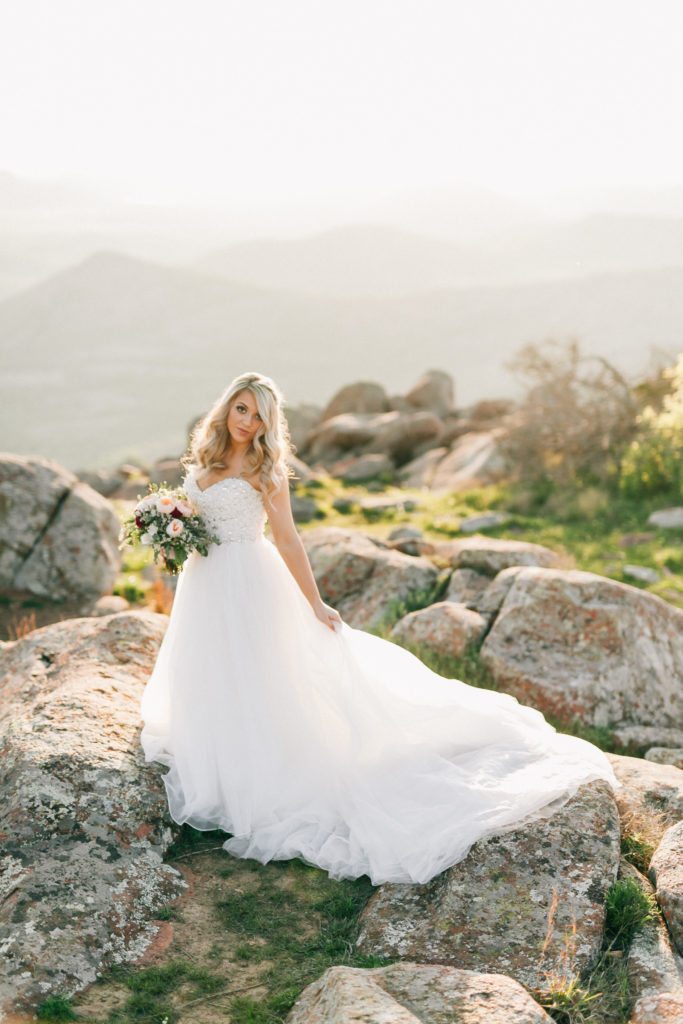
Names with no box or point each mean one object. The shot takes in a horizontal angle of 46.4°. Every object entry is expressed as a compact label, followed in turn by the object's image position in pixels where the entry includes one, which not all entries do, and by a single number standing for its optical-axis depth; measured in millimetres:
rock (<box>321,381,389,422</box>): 36750
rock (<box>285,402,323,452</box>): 34994
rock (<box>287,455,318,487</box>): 24703
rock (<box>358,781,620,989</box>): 4895
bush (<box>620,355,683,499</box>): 19031
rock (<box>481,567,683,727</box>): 8867
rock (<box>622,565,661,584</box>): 14406
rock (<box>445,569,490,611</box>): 10688
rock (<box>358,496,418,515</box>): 21797
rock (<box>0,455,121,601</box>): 14406
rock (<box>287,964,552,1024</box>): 3988
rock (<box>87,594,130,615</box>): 13875
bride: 6004
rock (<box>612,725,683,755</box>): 8531
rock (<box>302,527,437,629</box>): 11219
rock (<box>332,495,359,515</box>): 22297
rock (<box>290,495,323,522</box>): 21453
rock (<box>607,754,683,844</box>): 6039
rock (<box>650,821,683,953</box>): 5016
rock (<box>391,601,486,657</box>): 9500
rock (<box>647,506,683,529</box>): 17469
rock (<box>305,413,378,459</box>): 31297
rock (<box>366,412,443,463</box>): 30406
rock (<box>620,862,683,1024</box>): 4355
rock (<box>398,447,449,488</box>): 26366
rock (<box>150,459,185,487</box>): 27147
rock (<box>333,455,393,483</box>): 26953
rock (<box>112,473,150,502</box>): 27156
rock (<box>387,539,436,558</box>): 14031
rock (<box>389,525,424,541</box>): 17969
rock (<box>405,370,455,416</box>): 37281
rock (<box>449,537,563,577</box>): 11305
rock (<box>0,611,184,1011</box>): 4770
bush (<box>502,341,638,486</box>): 21344
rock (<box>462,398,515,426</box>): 33188
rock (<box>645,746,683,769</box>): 8125
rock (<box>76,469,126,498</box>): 28750
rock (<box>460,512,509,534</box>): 19188
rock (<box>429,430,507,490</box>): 23442
